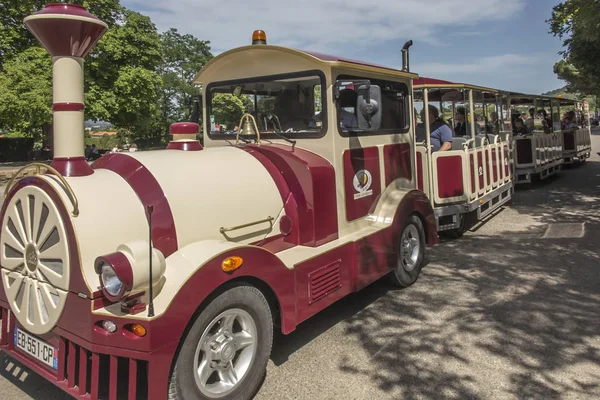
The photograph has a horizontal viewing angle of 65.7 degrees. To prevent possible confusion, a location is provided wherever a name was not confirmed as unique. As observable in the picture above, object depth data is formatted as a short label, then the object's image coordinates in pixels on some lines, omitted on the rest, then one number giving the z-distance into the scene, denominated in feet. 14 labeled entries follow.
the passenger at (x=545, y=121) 44.16
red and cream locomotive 7.95
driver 13.08
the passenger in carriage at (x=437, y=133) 23.48
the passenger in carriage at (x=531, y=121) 41.71
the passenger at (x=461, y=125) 28.08
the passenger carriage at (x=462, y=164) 22.17
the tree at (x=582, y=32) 24.90
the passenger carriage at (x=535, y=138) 37.09
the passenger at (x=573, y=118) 51.90
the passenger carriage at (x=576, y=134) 49.19
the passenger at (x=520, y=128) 40.39
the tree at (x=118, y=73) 55.77
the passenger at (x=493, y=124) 32.64
